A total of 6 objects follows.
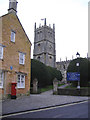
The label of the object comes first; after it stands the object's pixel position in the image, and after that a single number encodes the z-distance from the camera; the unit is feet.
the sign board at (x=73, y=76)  47.26
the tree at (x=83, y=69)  62.32
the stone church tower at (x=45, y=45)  150.89
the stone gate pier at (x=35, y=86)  55.04
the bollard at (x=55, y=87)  52.55
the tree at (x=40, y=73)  70.74
